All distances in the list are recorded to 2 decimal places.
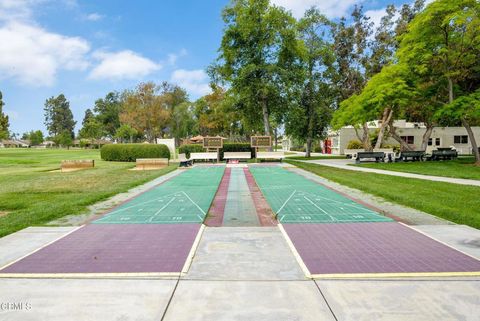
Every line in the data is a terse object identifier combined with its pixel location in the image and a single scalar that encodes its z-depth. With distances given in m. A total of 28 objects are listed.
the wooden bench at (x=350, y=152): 35.51
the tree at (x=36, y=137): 116.25
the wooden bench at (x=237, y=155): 26.25
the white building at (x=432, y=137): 43.09
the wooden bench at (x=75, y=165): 20.02
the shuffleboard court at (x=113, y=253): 4.06
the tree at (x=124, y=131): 72.85
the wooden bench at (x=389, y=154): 25.88
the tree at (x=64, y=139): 94.44
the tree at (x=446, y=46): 20.05
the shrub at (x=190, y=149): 32.16
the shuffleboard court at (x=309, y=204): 6.86
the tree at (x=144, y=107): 58.12
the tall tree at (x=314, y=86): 34.62
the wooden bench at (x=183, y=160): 21.89
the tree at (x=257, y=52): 28.78
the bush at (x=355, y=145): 41.47
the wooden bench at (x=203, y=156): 25.30
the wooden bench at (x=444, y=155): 26.75
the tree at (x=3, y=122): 49.68
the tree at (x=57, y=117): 121.44
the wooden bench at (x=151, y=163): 21.15
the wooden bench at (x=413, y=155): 25.12
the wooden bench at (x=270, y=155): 25.32
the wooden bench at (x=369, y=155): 25.56
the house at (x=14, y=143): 134.66
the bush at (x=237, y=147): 31.63
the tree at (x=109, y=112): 98.69
